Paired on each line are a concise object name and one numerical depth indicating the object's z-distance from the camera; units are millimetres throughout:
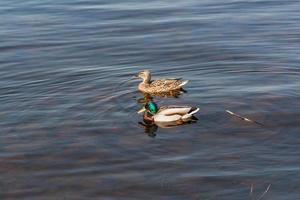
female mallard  18250
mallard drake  15891
